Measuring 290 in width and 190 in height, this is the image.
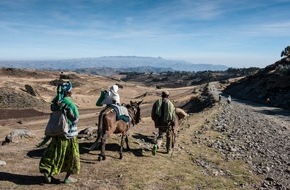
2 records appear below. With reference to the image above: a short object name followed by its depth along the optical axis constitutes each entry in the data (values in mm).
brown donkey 9808
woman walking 7766
